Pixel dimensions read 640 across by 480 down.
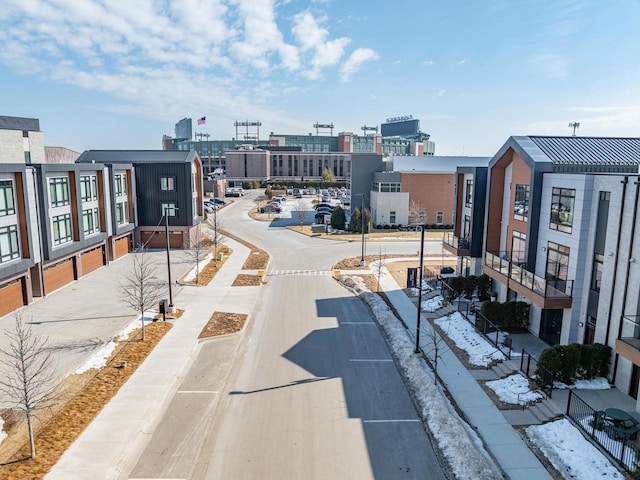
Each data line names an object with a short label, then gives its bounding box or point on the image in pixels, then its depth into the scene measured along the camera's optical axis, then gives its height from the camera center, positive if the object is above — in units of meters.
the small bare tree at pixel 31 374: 12.67 -7.20
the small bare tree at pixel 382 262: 35.92 -6.78
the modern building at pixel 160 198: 41.12 -1.61
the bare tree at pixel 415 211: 54.59 -3.50
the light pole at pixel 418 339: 18.94 -6.66
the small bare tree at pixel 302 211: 57.22 -3.93
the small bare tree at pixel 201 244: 37.91 -6.09
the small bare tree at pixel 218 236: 38.81 -5.98
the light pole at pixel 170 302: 23.96 -6.58
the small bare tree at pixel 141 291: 24.20 -6.80
